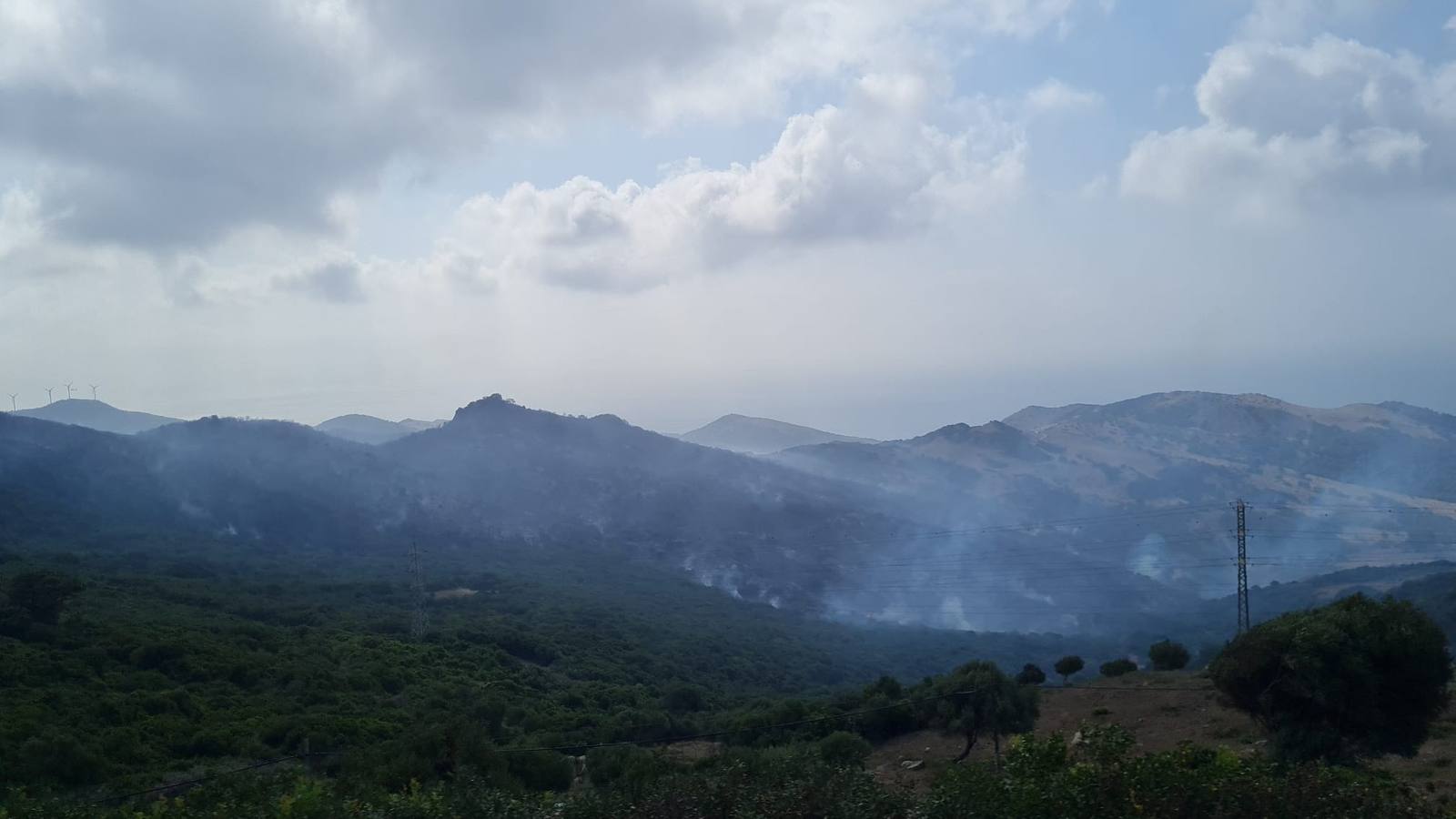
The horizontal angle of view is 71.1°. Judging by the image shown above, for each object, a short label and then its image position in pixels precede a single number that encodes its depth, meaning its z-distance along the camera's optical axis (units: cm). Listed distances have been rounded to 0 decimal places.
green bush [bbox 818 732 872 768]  1955
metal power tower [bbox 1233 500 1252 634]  3416
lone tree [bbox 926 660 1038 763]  2359
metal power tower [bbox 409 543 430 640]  4966
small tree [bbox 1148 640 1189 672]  3550
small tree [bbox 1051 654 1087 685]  3825
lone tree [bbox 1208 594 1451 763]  1628
